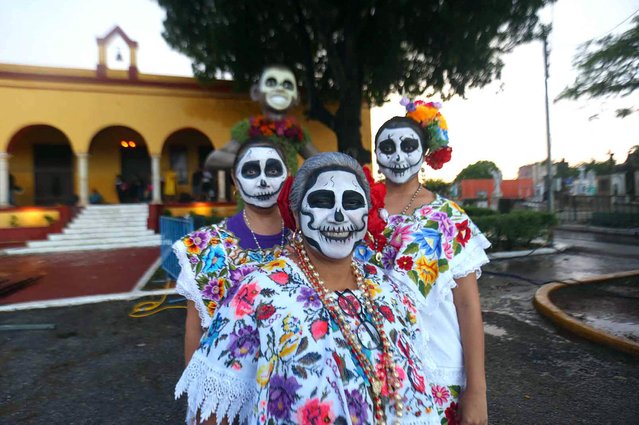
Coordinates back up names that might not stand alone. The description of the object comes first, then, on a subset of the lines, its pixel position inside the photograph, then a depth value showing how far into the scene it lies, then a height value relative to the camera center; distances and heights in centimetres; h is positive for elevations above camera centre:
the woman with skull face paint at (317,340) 125 -41
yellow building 1353 +312
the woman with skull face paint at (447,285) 178 -34
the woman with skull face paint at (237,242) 189 -14
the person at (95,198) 1484 +63
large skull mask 493 +148
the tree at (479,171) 6725 +593
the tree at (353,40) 1005 +454
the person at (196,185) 1658 +114
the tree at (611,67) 904 +311
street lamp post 1798 +282
